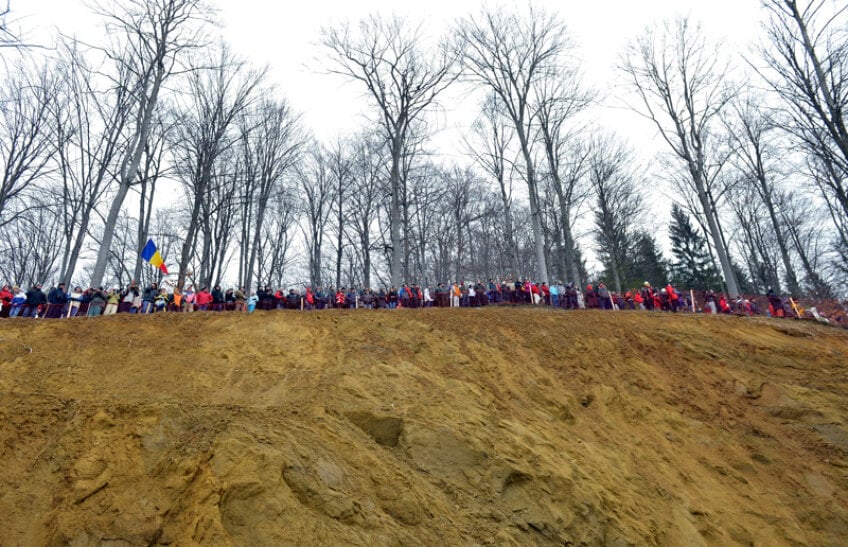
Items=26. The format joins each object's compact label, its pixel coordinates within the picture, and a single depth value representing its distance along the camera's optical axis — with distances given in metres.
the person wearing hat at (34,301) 14.70
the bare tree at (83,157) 22.83
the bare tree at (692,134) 23.78
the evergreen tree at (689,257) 44.34
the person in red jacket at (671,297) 21.62
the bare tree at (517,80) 24.28
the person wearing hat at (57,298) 14.95
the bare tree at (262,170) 27.47
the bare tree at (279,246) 37.32
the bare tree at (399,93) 23.47
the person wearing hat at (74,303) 15.62
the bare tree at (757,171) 31.19
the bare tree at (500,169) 30.05
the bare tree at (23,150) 21.91
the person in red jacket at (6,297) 14.75
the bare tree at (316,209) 36.19
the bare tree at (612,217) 33.62
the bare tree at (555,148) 26.92
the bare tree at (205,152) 21.56
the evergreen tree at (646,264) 43.43
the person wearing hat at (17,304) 14.68
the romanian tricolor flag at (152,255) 15.94
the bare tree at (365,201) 36.12
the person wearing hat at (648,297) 21.98
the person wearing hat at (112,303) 15.43
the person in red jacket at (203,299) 16.91
